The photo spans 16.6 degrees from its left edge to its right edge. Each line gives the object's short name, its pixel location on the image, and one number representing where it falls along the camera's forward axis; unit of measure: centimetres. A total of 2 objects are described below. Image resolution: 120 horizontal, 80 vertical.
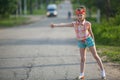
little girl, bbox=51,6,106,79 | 1019
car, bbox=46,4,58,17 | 9012
